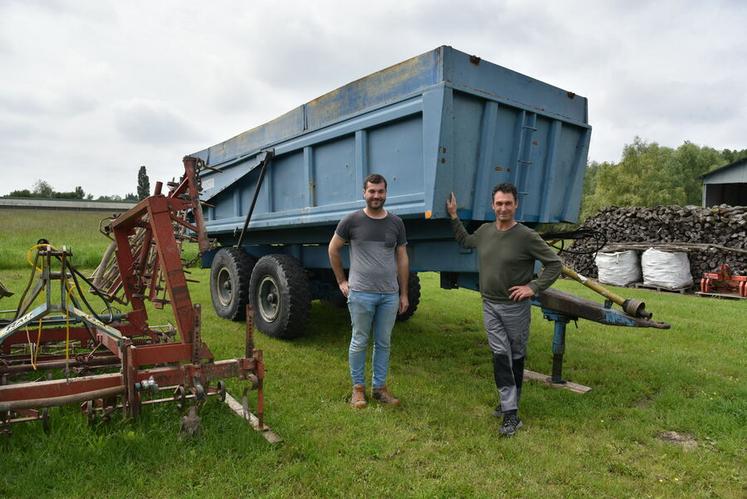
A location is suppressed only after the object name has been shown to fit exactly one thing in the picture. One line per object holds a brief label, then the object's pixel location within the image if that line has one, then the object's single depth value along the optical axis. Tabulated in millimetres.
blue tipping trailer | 3838
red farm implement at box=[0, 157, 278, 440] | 2930
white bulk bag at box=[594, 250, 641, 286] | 12156
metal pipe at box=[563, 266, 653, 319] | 3889
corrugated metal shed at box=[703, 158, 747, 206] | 18344
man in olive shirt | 3309
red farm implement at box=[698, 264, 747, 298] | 10609
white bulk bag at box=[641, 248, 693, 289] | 11227
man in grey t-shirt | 3619
